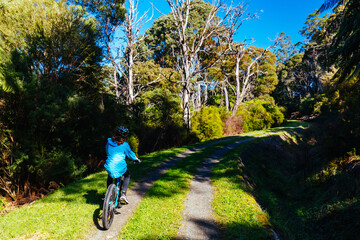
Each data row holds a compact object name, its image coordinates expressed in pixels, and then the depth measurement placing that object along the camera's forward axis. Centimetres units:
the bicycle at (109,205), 366
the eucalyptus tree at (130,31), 1823
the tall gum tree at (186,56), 1735
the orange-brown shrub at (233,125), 2322
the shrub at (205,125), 1917
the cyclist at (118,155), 407
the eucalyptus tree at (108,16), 1641
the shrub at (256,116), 2502
